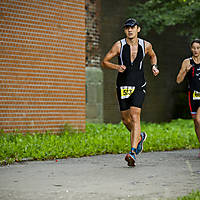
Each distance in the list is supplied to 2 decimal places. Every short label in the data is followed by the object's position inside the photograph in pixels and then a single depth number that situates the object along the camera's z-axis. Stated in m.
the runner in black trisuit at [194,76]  14.96
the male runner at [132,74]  12.98
